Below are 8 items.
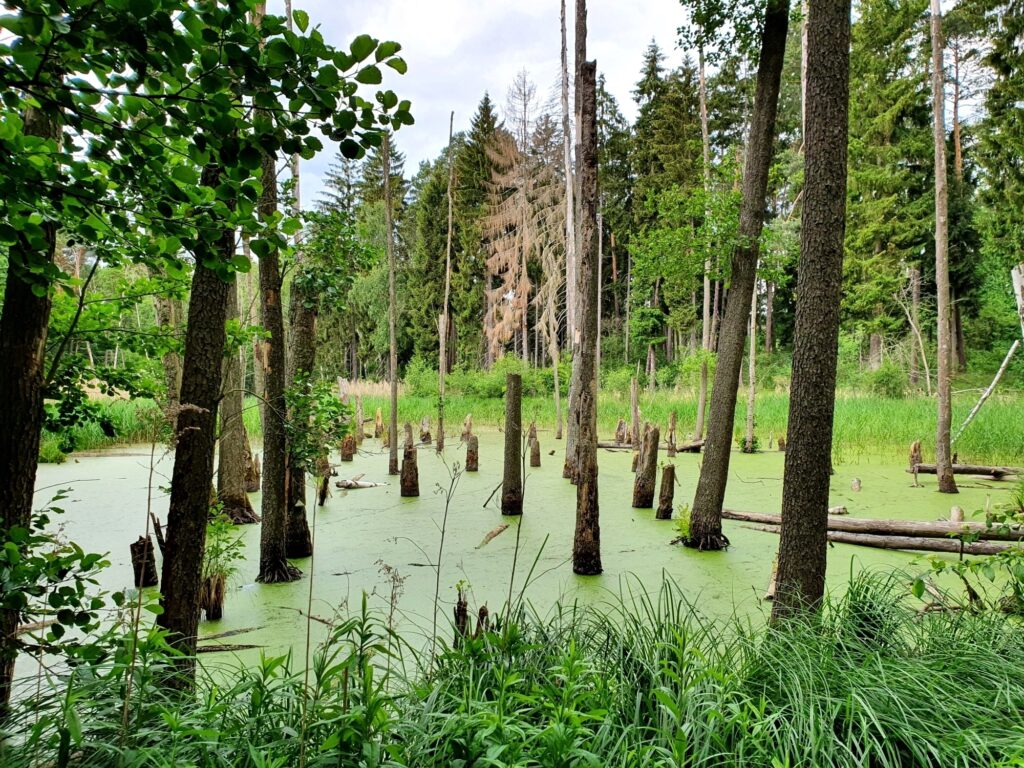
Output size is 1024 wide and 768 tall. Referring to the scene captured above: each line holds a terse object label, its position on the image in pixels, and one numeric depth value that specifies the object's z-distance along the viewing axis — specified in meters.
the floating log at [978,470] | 7.92
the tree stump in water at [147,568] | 4.43
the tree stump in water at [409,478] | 8.20
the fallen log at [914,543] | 5.06
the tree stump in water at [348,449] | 11.17
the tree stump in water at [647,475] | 7.35
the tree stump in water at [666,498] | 6.73
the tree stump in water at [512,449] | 6.83
